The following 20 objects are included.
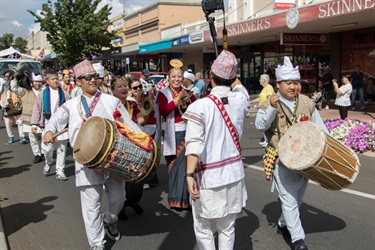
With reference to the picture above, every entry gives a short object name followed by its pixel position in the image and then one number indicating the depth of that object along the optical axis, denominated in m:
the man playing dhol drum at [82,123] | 3.85
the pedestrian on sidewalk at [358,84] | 16.42
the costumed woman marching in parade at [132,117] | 5.14
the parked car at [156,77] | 19.83
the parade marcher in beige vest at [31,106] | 8.88
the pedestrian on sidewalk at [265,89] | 9.45
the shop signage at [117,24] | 43.38
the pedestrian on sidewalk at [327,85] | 18.06
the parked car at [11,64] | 23.50
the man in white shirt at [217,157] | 3.05
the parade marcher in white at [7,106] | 10.55
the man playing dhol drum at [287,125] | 3.86
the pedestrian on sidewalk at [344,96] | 11.48
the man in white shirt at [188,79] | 7.43
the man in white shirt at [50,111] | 7.20
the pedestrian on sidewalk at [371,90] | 17.50
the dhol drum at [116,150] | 3.38
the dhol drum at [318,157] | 3.47
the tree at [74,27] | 32.34
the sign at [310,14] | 11.72
